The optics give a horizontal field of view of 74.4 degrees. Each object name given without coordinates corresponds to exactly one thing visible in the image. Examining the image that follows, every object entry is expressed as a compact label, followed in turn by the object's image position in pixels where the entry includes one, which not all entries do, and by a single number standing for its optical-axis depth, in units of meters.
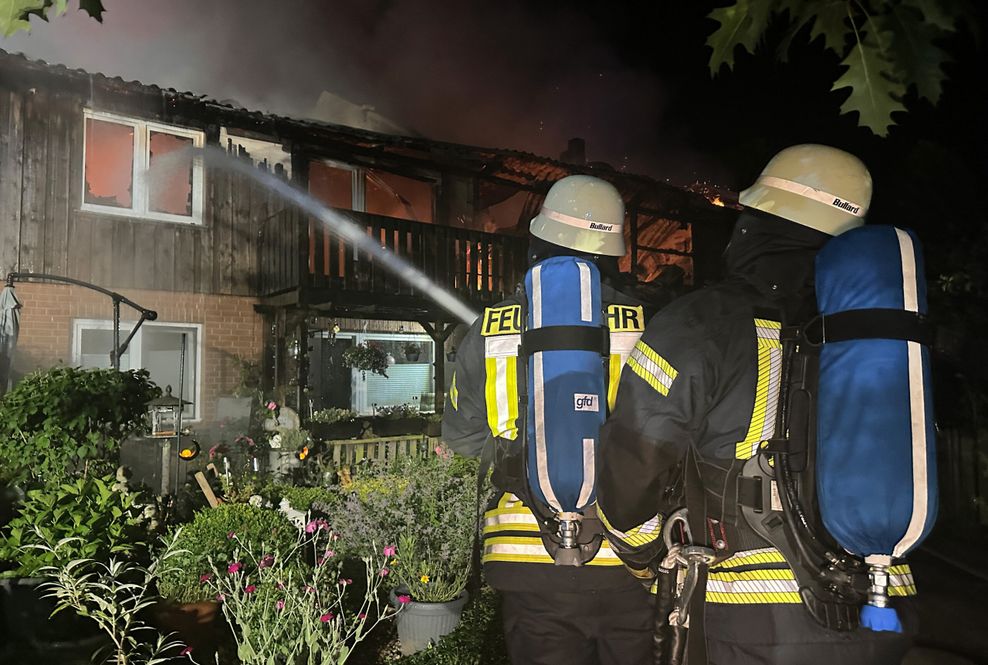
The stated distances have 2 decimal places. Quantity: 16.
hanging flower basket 11.95
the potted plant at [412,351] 13.75
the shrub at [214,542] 4.23
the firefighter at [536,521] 2.23
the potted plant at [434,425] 10.62
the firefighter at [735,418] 1.71
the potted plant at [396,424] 11.09
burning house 8.77
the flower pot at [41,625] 3.00
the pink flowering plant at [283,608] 3.02
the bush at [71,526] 3.28
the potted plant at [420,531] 4.27
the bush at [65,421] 4.25
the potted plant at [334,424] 10.38
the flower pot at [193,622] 3.62
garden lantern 6.89
